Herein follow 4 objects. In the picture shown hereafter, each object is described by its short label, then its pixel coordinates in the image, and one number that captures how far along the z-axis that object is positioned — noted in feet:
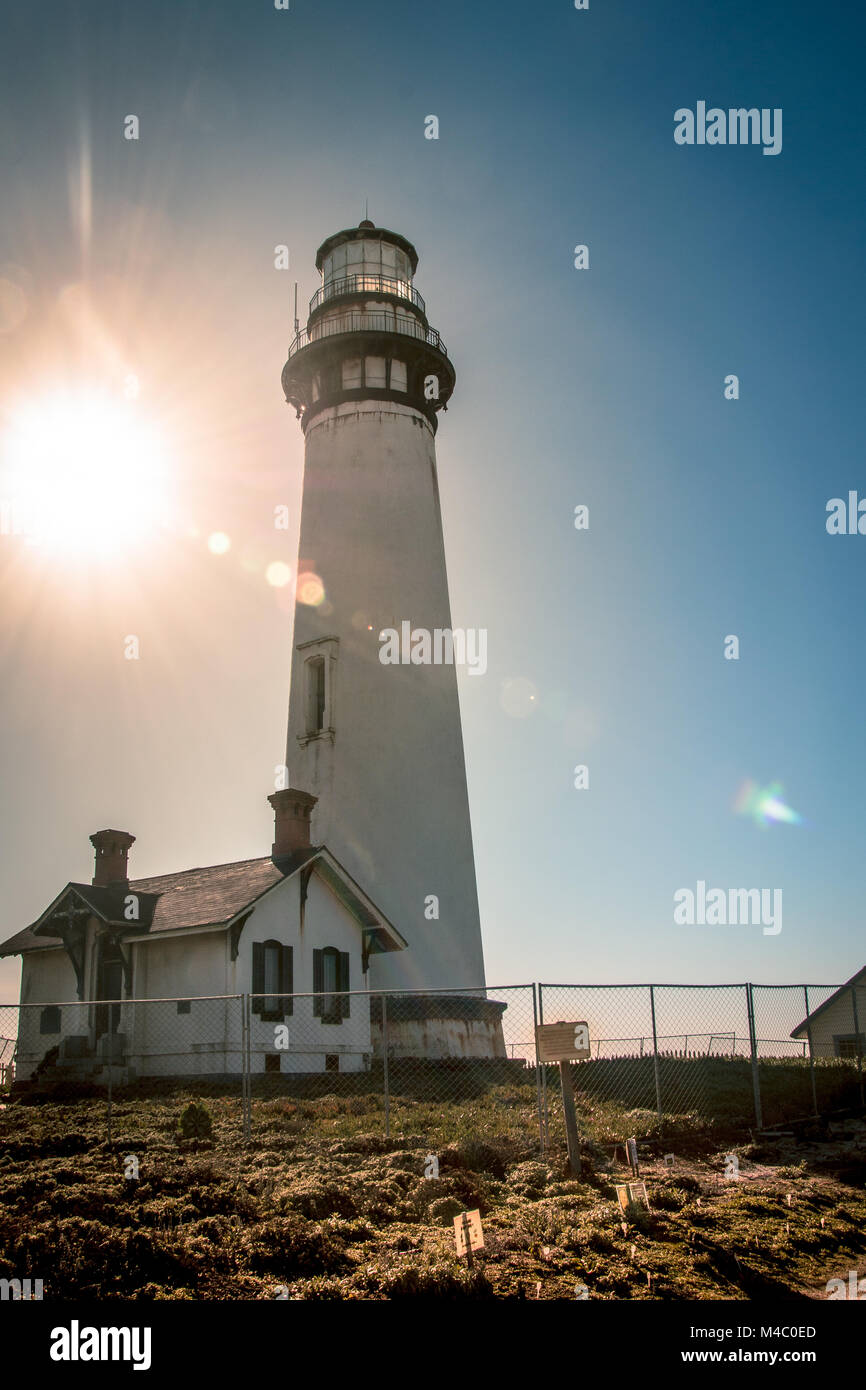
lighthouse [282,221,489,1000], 87.97
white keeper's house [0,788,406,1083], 76.23
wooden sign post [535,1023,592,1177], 38.04
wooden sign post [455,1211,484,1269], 26.30
